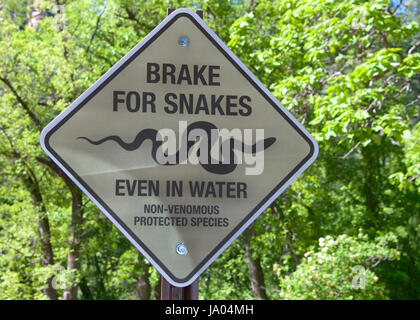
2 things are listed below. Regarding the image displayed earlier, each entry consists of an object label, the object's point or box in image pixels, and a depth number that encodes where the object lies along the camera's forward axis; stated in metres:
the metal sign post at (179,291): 2.04
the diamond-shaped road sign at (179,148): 2.01
